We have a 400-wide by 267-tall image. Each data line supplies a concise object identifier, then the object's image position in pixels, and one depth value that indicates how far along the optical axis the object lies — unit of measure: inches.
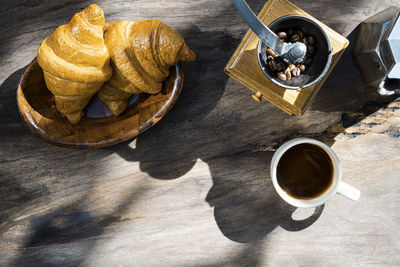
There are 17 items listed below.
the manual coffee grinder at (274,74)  30.7
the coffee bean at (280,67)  31.2
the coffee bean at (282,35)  30.7
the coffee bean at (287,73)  31.0
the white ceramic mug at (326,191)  33.8
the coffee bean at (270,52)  31.4
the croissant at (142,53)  32.8
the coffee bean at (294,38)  31.1
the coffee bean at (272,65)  31.1
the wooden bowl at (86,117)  35.9
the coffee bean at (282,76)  31.0
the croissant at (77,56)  31.9
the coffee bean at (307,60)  31.7
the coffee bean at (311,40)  31.1
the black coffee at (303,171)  37.1
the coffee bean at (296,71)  31.0
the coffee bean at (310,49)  31.2
